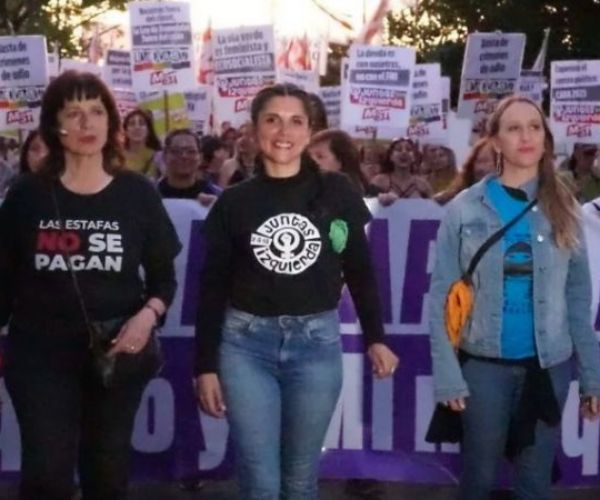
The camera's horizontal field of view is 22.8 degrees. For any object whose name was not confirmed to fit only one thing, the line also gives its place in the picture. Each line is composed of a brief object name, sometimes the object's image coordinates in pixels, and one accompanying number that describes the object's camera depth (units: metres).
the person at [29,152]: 7.29
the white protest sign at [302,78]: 15.77
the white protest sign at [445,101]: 16.06
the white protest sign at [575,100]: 13.02
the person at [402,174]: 10.16
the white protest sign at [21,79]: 12.19
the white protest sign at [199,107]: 15.57
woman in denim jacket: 4.87
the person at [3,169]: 9.40
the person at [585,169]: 10.80
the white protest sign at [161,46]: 13.35
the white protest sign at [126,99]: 15.32
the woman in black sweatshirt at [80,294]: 4.74
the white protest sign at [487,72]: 14.16
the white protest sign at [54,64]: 17.62
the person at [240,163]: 9.73
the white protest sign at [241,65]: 13.62
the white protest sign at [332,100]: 16.12
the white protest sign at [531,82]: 16.05
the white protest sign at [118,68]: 16.70
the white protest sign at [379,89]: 12.40
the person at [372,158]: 11.52
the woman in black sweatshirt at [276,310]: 4.71
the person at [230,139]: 12.38
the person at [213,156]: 11.09
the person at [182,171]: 8.20
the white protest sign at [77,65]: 15.01
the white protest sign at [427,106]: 14.70
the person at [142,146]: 10.72
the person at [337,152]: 6.88
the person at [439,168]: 12.03
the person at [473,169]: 6.29
